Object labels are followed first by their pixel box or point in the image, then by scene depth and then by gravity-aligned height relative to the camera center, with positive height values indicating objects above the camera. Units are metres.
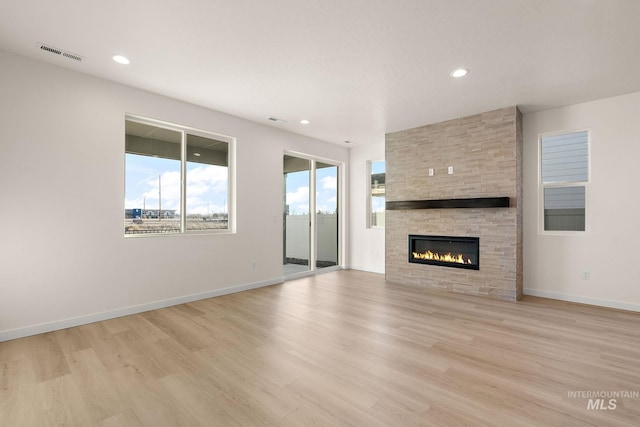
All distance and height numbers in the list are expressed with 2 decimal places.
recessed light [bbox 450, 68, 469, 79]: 3.23 +1.57
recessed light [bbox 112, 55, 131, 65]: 3.02 +1.60
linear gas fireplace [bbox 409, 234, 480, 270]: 4.70 -0.62
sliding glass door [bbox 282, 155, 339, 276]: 5.98 -0.02
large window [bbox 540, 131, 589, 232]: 4.27 +0.49
